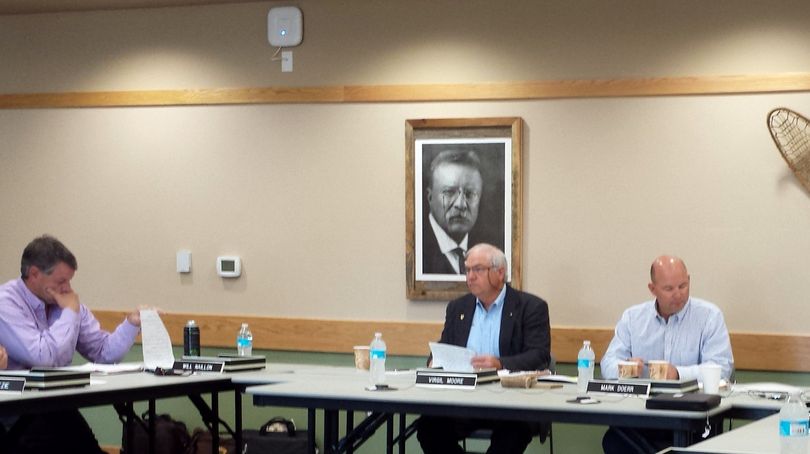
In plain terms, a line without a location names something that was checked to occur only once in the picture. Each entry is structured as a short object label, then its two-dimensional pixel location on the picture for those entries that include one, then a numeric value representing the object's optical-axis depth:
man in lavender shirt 5.05
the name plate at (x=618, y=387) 4.62
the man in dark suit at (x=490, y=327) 5.45
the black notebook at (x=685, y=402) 4.18
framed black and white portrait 6.50
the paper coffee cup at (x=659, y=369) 4.86
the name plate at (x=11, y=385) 4.62
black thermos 5.83
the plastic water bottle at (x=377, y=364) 5.02
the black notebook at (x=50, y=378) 4.66
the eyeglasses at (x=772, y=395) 4.62
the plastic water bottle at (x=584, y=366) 4.85
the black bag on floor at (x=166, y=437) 6.71
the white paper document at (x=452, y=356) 5.10
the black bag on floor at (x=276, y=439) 6.71
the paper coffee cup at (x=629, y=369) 4.89
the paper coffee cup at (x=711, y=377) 4.71
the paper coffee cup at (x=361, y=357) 5.60
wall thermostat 7.04
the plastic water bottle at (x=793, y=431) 3.20
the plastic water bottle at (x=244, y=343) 5.93
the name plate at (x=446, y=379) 4.92
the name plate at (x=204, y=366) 5.50
